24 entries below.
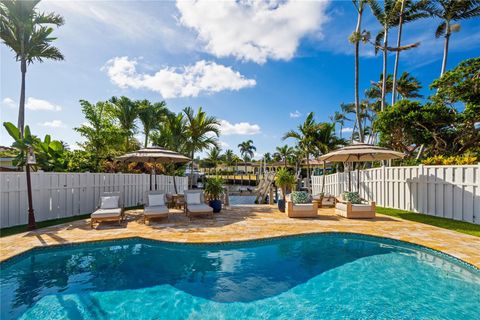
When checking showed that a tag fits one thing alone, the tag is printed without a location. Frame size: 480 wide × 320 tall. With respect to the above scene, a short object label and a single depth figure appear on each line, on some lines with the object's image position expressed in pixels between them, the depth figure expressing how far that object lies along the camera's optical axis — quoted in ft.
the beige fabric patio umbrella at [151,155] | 32.55
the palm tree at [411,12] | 56.54
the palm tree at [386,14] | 56.29
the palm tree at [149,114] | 65.46
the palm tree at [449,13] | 54.29
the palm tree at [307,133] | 62.54
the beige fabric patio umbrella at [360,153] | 33.14
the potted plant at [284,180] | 41.78
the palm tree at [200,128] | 48.57
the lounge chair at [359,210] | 31.24
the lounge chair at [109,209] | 25.96
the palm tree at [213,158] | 181.44
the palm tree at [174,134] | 55.83
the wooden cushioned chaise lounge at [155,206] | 28.14
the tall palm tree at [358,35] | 53.98
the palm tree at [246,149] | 241.55
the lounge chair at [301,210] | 32.48
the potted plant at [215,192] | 36.05
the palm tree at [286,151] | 178.80
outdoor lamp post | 24.34
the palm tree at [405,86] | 83.29
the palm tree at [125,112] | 61.72
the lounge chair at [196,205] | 30.07
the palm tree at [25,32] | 29.53
